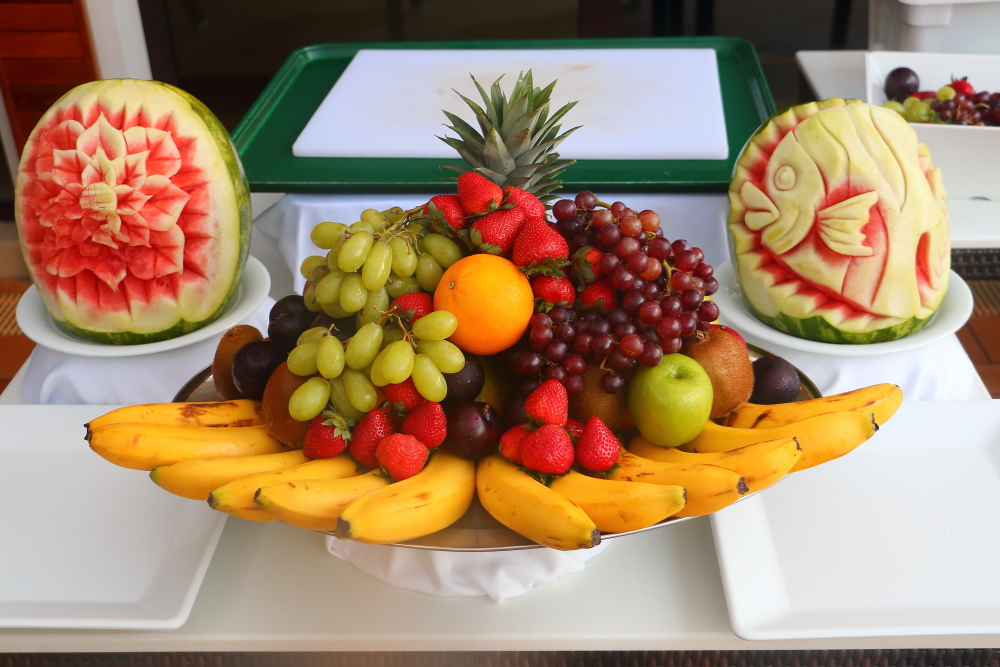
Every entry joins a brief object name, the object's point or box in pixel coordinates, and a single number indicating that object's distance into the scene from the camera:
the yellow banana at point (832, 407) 0.77
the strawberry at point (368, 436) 0.71
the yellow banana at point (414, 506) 0.60
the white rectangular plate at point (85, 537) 0.70
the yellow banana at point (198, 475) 0.66
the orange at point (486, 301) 0.71
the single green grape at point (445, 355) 0.71
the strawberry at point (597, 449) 0.68
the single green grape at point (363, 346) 0.72
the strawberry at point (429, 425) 0.70
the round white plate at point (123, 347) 1.04
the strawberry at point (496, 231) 0.75
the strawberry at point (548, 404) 0.70
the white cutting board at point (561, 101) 1.44
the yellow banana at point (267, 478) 0.62
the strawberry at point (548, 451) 0.67
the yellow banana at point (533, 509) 0.59
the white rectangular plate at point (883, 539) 0.68
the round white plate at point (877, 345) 0.98
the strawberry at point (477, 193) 0.77
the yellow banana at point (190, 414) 0.75
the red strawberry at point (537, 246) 0.74
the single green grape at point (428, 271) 0.78
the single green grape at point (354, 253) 0.73
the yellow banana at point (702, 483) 0.61
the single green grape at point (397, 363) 0.69
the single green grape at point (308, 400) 0.71
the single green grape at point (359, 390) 0.73
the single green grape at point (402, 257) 0.76
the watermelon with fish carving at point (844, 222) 0.94
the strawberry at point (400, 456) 0.68
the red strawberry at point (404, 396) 0.73
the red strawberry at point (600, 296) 0.76
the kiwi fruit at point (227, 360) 0.86
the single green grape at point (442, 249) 0.78
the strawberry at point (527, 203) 0.79
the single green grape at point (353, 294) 0.74
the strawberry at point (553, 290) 0.75
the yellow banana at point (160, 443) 0.70
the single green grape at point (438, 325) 0.70
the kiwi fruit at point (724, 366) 0.77
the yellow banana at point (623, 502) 0.60
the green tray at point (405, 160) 1.35
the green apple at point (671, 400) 0.71
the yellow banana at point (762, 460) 0.64
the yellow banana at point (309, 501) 0.61
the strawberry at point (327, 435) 0.71
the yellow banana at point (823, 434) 0.71
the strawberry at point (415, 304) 0.75
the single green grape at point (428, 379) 0.70
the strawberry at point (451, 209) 0.78
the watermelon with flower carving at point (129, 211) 0.99
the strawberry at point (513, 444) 0.70
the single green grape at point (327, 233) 0.84
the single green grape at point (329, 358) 0.71
